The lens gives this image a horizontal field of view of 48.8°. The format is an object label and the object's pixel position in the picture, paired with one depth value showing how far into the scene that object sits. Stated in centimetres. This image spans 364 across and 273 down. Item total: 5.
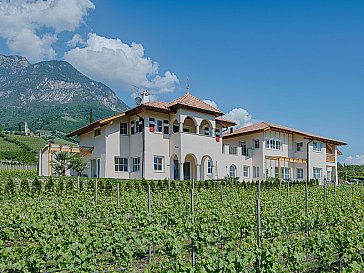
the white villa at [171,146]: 2642
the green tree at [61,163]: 2555
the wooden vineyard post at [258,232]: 834
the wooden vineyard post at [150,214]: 853
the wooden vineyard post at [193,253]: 784
